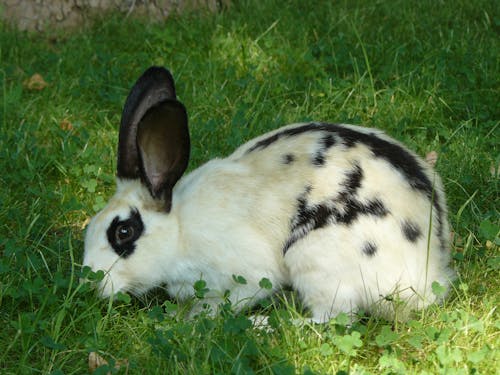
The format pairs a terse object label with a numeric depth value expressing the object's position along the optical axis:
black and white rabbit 4.18
